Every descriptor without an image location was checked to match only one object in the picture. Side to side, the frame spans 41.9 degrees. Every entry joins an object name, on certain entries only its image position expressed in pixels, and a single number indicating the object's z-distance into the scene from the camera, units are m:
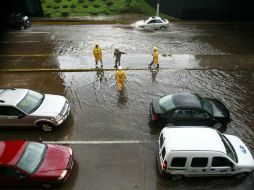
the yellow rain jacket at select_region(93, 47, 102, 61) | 18.95
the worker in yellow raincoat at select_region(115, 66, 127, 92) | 16.37
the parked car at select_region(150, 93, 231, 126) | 13.24
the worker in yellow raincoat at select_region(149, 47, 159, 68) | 18.66
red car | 10.55
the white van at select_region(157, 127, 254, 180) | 10.75
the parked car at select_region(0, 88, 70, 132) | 13.52
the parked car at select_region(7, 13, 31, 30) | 26.86
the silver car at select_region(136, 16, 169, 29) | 26.31
